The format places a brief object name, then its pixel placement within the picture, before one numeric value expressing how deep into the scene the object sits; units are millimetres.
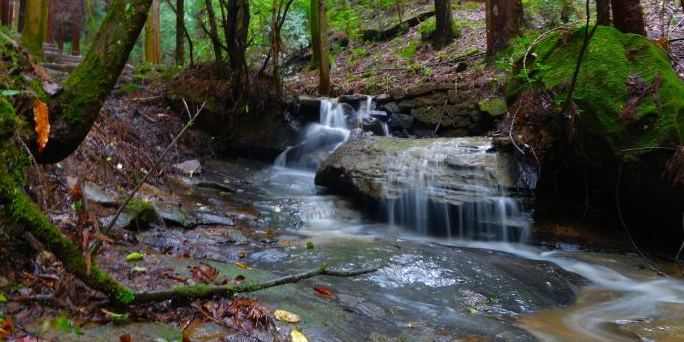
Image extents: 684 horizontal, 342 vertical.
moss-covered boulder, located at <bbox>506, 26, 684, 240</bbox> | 5715
